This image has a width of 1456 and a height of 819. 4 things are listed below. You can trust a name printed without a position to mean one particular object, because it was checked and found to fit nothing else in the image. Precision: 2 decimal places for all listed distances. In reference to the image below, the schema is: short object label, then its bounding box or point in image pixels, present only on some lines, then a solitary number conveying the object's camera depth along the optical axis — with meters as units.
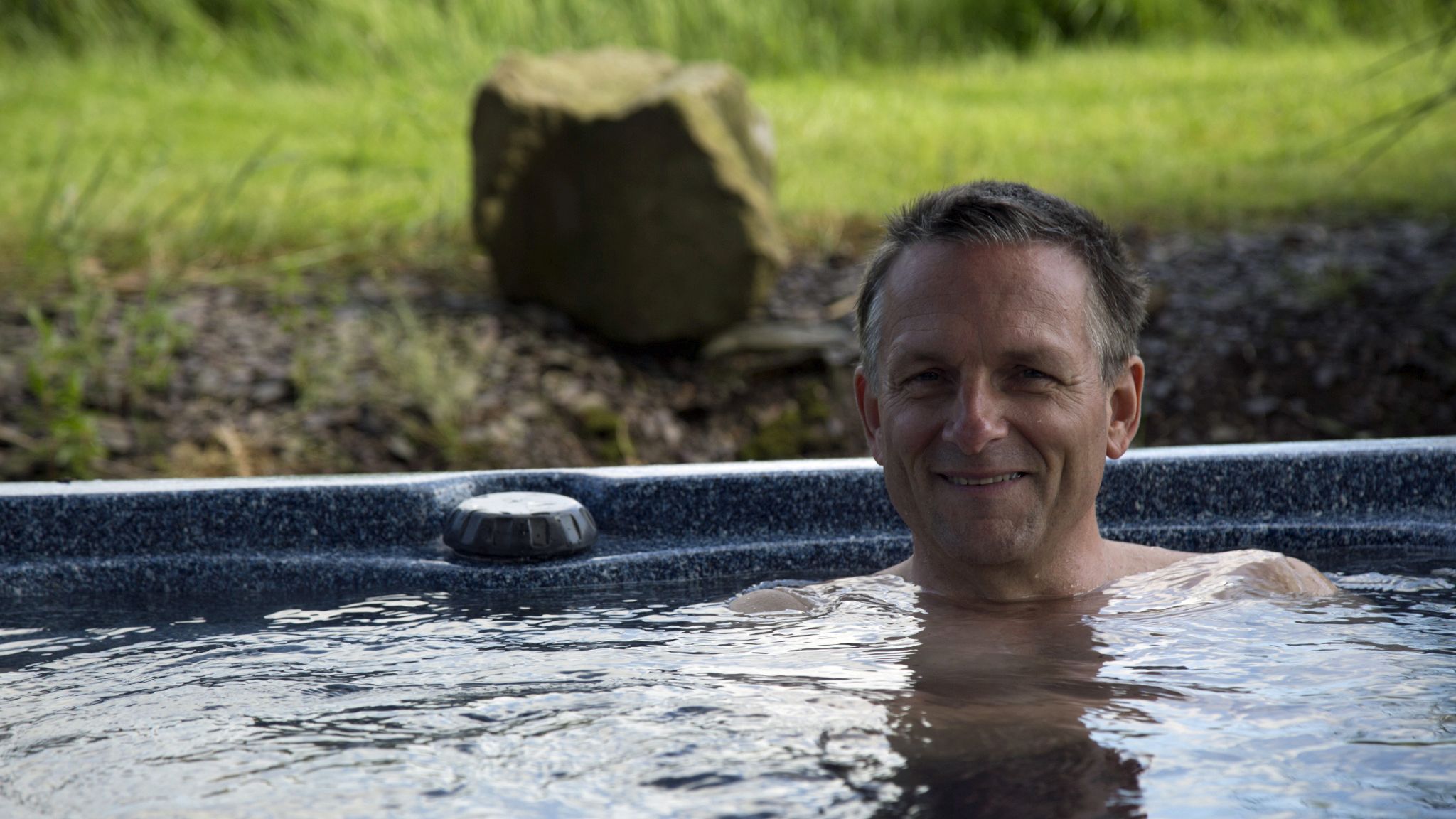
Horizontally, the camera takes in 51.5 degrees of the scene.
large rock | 5.54
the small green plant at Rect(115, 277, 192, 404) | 5.07
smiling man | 2.26
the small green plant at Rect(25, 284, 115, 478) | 4.62
